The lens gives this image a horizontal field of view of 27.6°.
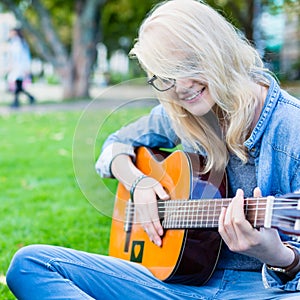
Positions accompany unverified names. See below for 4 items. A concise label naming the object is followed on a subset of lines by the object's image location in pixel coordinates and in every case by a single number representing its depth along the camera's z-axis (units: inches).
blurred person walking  477.5
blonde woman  77.2
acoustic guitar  82.4
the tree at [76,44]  566.6
